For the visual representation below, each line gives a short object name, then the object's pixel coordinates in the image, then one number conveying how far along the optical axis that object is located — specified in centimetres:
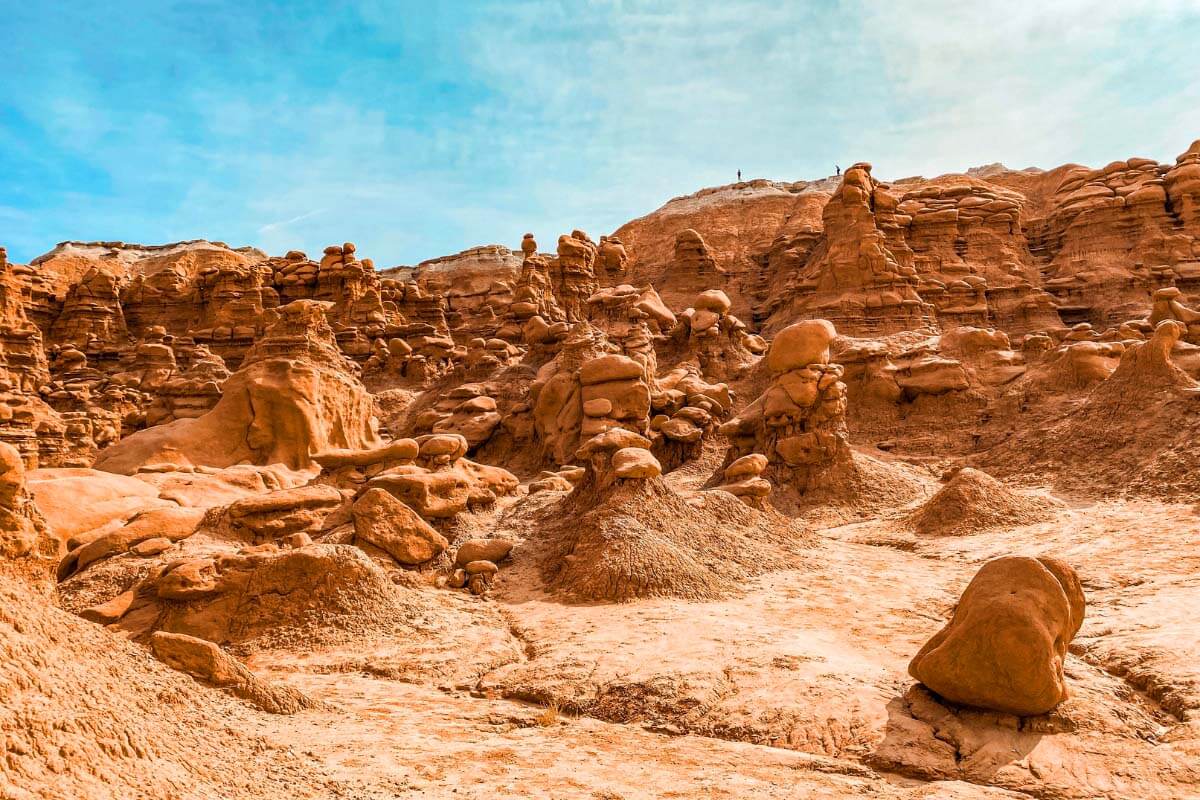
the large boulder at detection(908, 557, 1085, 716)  502
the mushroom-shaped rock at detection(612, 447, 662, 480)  1027
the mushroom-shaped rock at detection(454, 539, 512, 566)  1001
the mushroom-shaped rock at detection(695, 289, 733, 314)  2645
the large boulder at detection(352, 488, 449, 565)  958
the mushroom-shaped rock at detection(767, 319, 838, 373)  1631
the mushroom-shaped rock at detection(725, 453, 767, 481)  1409
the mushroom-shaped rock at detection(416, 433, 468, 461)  1190
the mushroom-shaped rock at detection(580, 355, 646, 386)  1859
